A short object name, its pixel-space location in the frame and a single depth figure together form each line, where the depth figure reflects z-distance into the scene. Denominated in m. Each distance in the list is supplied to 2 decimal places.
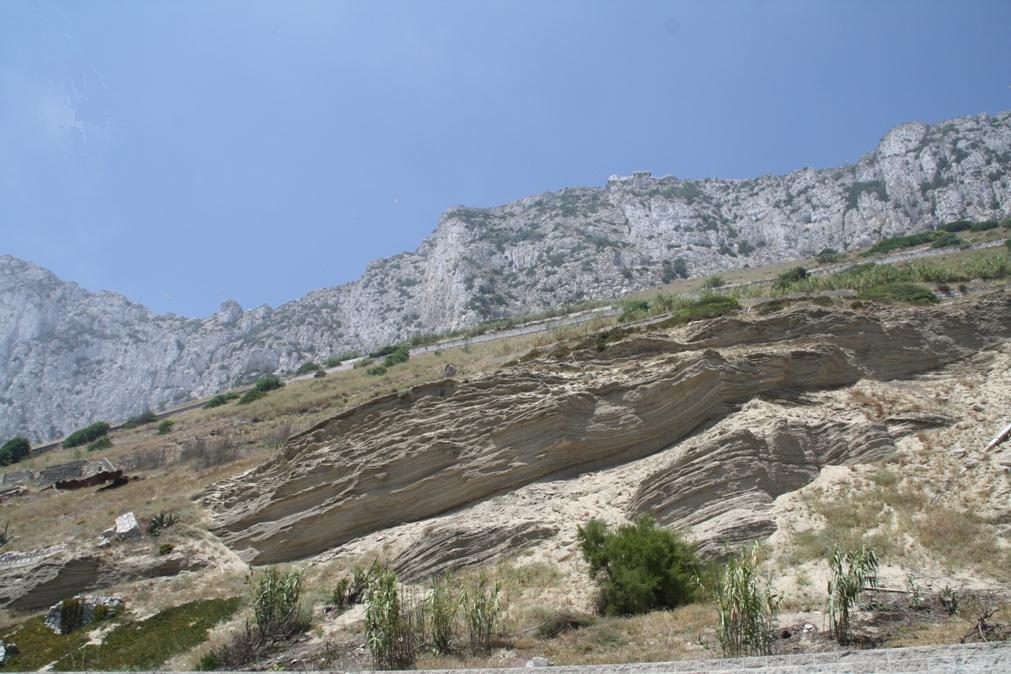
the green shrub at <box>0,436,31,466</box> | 43.16
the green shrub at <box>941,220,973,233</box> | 66.31
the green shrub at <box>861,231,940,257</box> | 61.00
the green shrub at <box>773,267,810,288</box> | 51.06
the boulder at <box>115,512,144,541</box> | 18.47
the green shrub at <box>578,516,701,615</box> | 11.38
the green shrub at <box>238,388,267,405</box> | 47.52
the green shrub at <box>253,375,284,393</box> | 53.72
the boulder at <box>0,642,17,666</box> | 13.61
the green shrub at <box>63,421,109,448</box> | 47.79
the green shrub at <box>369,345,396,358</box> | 62.41
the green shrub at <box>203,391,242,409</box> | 52.68
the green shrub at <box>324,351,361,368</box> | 70.53
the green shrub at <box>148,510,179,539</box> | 18.75
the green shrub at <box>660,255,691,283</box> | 94.69
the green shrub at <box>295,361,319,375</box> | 68.00
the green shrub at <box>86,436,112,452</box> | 42.66
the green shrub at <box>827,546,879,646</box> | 8.55
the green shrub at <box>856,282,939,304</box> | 23.27
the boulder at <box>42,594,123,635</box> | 15.09
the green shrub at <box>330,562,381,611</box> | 14.19
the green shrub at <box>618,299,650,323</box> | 33.44
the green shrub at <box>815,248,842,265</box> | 64.41
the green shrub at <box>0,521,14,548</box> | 19.94
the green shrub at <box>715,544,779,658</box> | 8.38
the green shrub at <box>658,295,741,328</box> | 23.45
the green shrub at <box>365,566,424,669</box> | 10.12
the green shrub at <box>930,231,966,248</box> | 54.34
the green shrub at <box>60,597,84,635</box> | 15.06
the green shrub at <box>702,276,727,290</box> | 62.74
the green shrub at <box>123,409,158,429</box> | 53.38
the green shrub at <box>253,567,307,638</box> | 12.70
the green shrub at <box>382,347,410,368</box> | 49.92
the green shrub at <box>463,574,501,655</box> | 10.45
